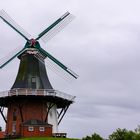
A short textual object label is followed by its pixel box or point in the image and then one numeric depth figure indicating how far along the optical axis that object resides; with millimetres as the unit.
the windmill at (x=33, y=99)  33783
